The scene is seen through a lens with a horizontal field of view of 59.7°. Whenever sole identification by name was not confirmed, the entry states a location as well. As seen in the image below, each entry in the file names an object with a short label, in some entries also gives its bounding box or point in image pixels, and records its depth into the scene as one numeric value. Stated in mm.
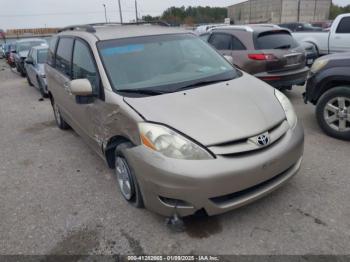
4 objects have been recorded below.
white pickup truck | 8898
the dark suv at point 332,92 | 4320
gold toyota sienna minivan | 2438
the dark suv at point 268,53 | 6129
